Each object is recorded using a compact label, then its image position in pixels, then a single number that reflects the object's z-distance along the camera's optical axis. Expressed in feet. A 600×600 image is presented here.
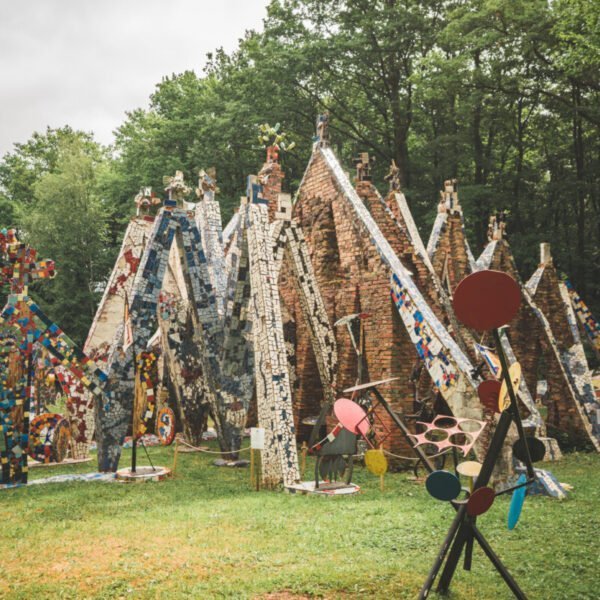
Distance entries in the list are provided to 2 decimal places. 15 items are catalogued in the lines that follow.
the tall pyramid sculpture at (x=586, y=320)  46.11
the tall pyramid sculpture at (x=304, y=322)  34.24
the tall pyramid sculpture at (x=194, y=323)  30.96
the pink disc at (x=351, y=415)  16.03
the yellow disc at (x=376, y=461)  18.95
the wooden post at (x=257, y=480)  27.47
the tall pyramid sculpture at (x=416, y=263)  36.50
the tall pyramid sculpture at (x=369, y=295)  28.07
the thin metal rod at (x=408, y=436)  14.90
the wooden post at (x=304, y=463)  29.20
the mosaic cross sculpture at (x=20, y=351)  28.19
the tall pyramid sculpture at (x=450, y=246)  44.37
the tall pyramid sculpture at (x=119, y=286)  41.39
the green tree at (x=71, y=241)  85.97
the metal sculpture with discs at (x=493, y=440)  12.81
